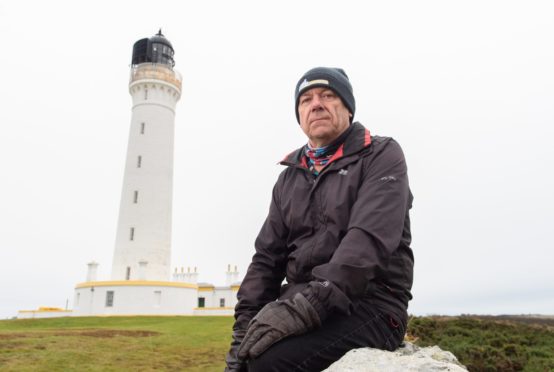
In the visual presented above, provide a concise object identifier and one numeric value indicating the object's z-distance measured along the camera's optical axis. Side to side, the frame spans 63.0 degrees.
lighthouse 26.38
